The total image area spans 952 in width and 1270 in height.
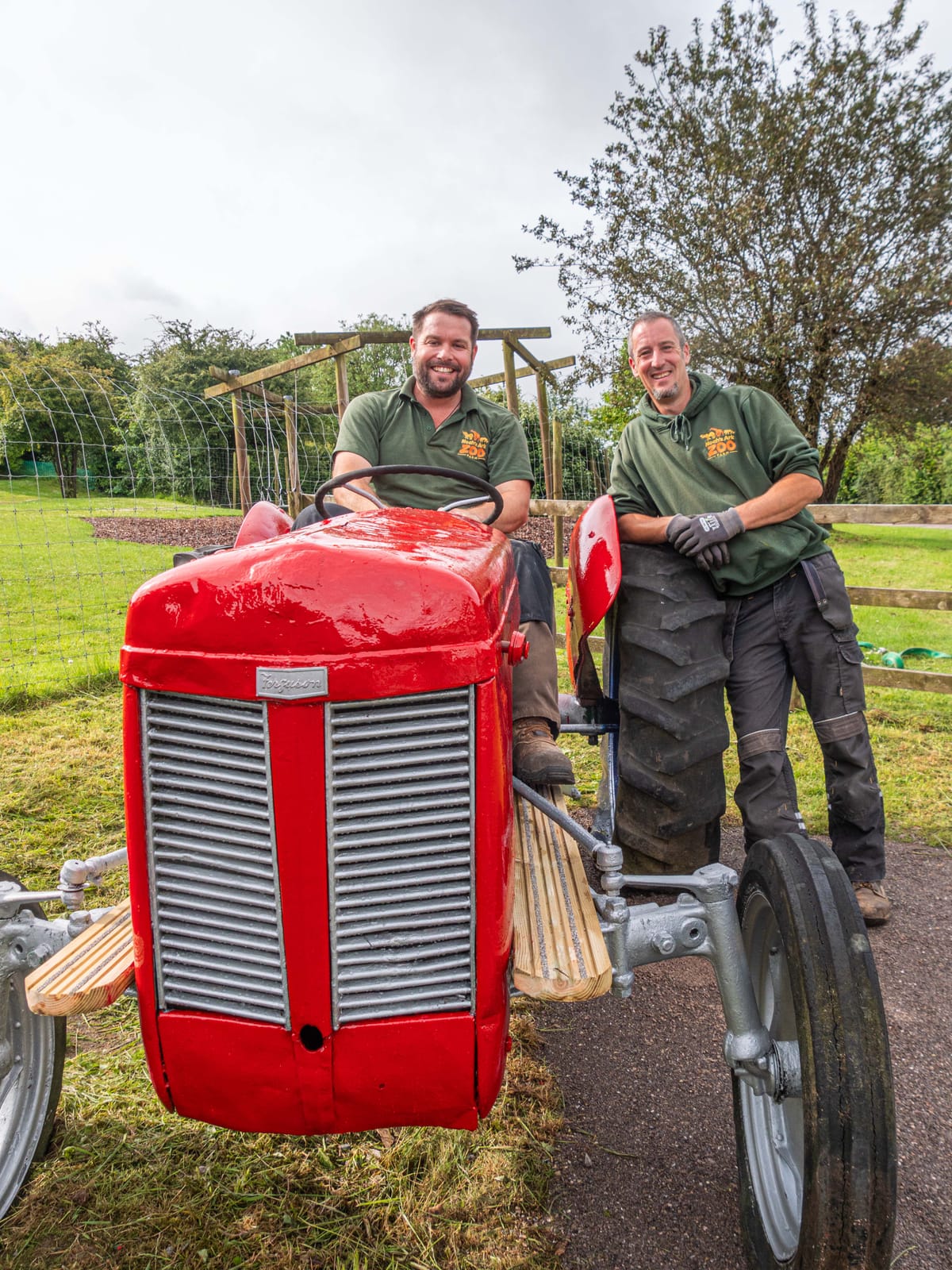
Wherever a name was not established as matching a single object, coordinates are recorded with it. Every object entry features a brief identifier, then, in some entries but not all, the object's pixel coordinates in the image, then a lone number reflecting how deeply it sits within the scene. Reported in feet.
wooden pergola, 19.17
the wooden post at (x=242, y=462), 25.94
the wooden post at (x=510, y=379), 21.58
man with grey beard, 8.77
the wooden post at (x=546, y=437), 25.88
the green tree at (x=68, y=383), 54.34
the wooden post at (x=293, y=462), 21.40
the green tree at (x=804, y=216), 36.37
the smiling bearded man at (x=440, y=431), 9.94
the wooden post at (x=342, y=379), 19.53
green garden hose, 19.74
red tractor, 4.24
